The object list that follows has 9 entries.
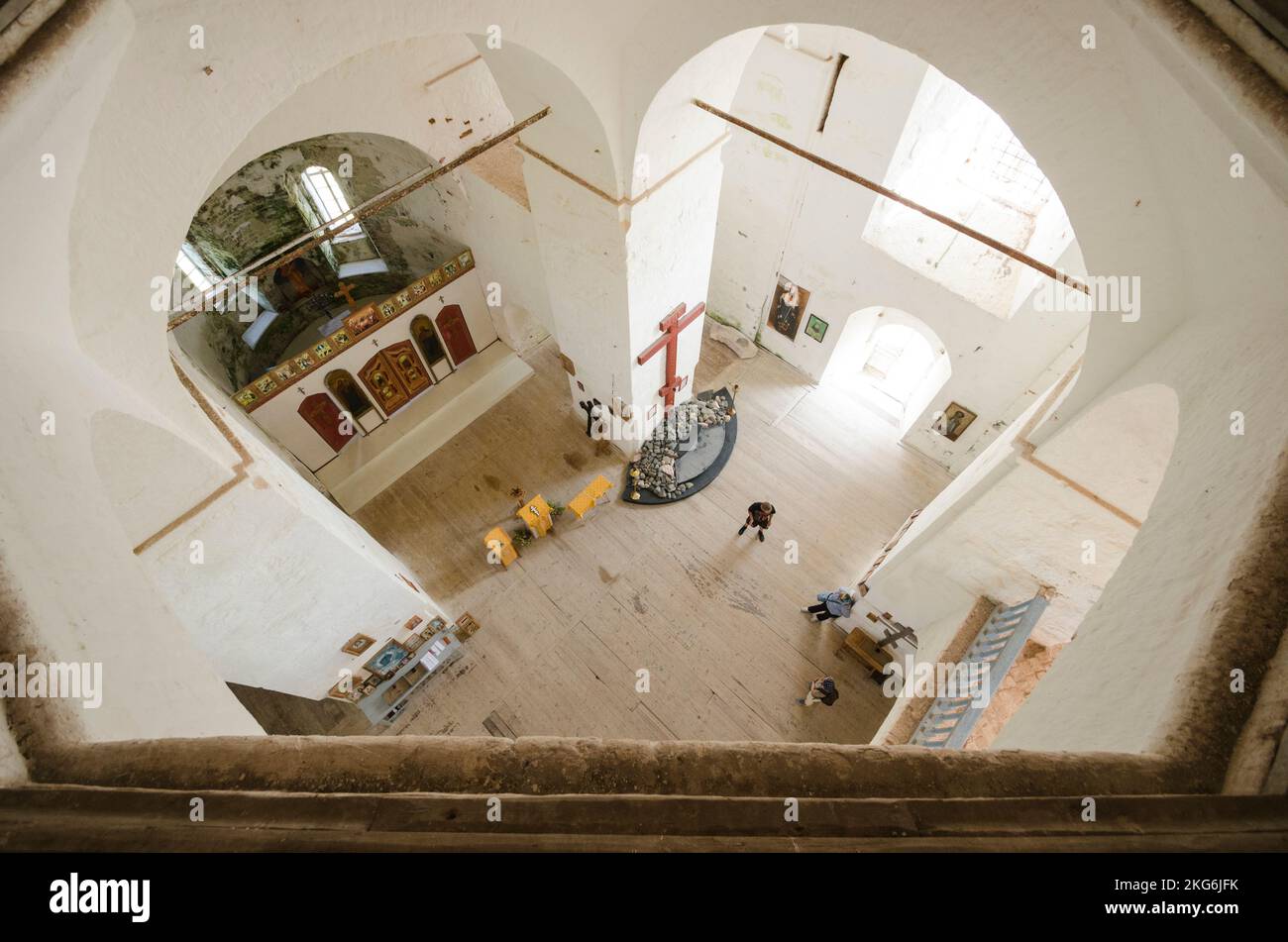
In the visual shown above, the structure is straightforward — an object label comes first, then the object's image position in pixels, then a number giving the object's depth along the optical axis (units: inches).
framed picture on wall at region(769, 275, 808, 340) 367.2
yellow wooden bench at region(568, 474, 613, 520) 330.3
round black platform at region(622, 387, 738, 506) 353.7
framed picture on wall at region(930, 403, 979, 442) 327.6
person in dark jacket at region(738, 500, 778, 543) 325.1
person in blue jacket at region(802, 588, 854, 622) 291.9
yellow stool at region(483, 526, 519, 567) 317.4
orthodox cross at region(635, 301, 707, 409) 300.7
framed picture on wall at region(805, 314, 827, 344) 367.6
